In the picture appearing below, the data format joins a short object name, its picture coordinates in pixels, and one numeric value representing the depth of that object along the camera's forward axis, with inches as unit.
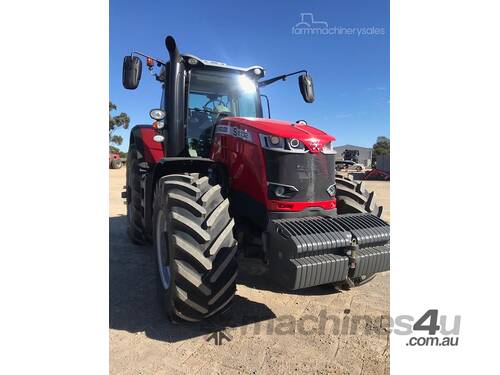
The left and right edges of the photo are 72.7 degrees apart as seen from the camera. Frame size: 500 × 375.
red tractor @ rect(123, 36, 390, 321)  87.8
